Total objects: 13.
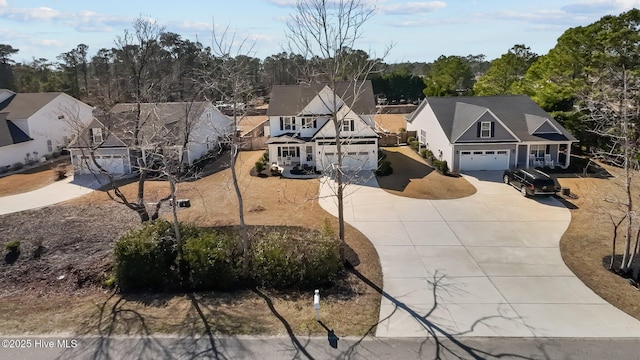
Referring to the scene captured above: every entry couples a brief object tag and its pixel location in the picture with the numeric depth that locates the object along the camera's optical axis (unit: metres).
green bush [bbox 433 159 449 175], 32.69
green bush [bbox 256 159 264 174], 33.94
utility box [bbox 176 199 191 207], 26.69
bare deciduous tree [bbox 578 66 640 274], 16.64
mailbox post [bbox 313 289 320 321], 13.86
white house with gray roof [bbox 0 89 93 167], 38.69
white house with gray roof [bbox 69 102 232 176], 32.47
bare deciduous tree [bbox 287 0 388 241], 17.29
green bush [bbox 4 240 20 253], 20.39
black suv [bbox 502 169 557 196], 26.58
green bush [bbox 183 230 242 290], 16.45
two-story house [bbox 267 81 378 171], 34.12
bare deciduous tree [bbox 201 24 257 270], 16.14
